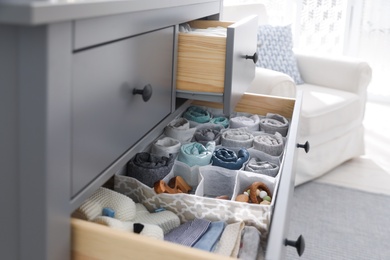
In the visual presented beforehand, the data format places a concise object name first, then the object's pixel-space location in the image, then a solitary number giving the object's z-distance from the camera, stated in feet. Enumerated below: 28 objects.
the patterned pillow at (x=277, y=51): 8.07
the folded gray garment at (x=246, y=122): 4.08
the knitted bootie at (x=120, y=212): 2.35
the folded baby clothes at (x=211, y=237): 2.32
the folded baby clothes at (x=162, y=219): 2.50
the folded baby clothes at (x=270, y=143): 3.58
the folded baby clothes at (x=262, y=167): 3.26
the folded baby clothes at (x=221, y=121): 4.17
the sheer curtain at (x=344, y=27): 11.96
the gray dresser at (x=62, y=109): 1.57
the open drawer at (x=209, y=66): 3.21
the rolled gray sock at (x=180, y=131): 3.75
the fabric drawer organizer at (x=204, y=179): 2.43
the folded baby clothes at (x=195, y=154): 3.29
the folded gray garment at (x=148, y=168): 3.03
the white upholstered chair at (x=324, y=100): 6.84
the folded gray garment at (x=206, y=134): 3.75
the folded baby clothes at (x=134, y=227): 2.25
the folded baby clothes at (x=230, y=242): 2.31
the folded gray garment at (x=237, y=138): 3.68
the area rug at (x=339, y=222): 5.49
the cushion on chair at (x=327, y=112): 6.82
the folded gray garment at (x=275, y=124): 3.96
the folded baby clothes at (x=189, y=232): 2.36
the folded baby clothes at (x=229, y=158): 3.28
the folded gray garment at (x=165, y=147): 3.40
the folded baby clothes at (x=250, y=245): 2.28
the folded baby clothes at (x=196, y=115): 4.13
